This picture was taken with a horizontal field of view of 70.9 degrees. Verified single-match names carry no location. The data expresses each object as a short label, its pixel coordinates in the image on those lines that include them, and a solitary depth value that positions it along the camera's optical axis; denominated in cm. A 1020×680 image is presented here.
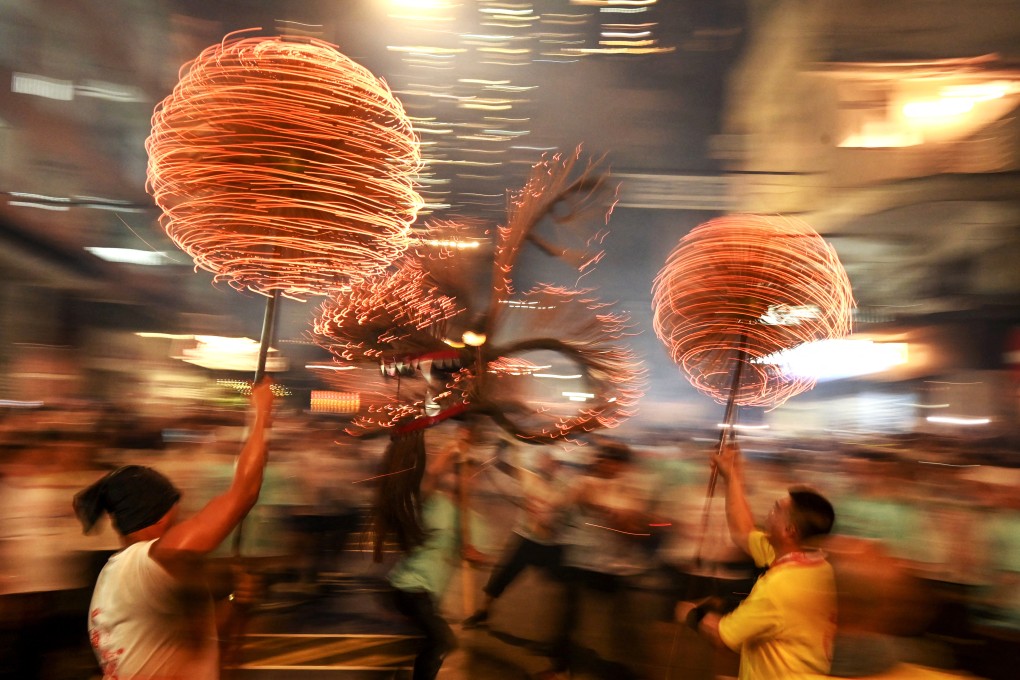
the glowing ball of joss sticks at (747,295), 382
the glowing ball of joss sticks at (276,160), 250
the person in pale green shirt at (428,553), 379
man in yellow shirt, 252
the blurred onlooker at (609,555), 489
